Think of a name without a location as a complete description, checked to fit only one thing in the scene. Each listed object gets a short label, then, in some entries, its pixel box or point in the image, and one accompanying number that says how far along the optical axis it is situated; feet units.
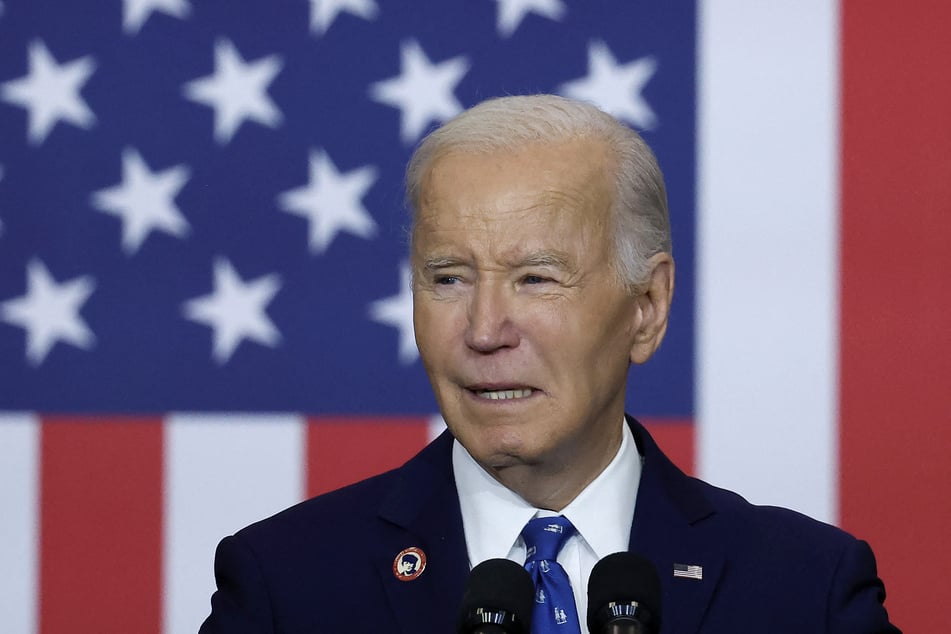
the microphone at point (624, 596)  21.69
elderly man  22.63
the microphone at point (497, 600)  21.72
